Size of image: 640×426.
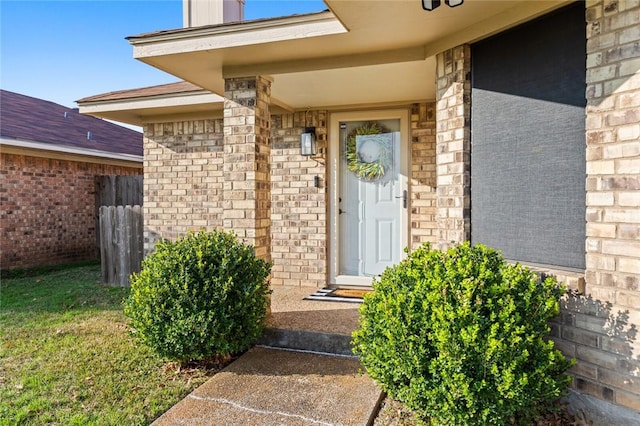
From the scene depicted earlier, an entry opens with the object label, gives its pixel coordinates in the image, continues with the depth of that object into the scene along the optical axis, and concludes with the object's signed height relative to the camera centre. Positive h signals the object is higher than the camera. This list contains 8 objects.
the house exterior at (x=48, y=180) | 7.50 +0.49
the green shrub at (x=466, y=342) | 2.16 -0.74
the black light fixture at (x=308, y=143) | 5.48 +0.79
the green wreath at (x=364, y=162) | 5.47 +0.57
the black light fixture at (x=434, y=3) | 2.60 +1.24
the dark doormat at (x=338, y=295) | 4.90 -1.10
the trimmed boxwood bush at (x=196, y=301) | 3.16 -0.74
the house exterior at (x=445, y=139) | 2.44 +0.55
